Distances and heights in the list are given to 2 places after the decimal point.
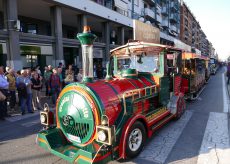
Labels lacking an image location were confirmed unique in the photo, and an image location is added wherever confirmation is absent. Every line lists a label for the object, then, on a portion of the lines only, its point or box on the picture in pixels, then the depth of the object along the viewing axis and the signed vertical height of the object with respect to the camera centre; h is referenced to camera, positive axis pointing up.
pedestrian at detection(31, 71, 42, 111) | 8.50 -0.83
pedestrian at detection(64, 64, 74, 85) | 10.09 -0.34
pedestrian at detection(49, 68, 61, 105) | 8.99 -0.61
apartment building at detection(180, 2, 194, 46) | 64.38 +15.44
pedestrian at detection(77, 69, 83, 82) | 10.86 -0.42
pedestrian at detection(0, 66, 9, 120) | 7.19 -0.81
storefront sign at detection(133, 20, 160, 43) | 12.98 +2.72
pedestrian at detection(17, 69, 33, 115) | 7.67 -0.74
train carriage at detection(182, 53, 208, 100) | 9.84 -0.45
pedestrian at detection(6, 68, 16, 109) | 8.12 -0.63
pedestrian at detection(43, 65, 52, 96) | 10.26 -0.22
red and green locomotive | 3.54 -0.99
